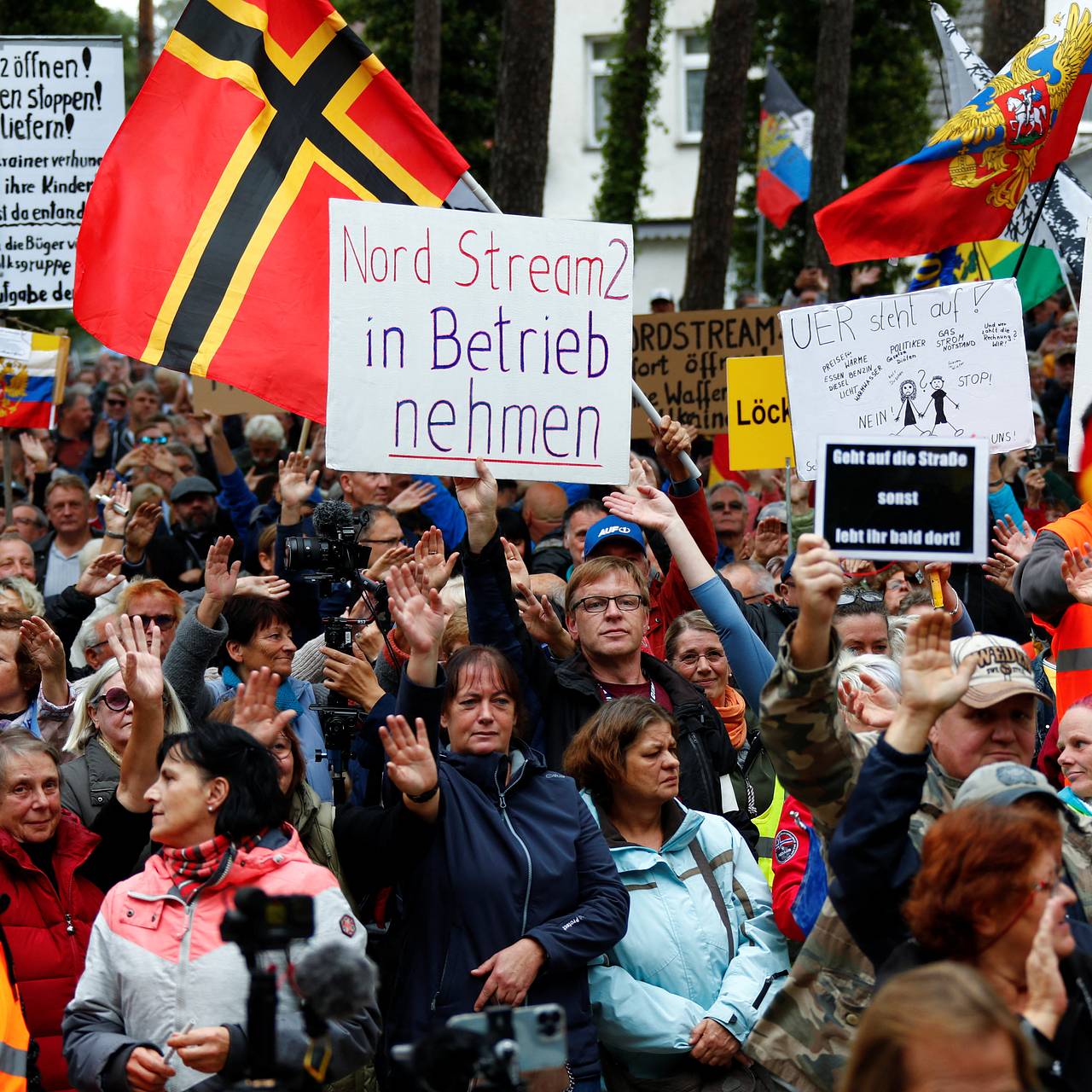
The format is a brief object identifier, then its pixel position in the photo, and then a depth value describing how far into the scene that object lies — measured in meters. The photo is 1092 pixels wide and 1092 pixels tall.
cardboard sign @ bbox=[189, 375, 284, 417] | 12.08
